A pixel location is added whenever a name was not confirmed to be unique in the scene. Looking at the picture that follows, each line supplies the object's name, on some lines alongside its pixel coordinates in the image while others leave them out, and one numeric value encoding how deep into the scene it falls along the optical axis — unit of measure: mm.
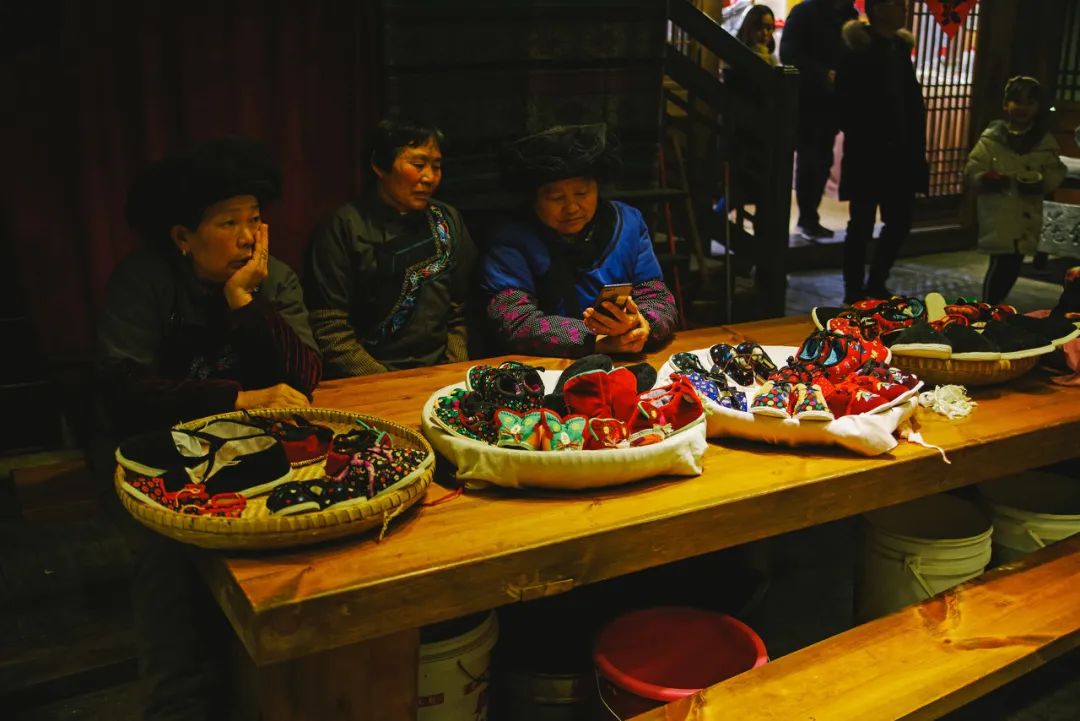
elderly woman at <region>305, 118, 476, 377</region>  3594
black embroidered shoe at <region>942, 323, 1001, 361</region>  3018
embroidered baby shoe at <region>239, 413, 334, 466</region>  2340
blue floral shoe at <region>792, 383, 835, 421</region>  2566
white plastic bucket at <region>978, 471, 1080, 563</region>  3469
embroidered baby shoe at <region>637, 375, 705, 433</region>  2518
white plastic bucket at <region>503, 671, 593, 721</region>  2793
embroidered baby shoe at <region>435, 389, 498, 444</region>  2434
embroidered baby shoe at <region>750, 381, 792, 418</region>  2584
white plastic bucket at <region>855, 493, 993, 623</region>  3156
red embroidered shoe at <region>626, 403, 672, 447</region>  2402
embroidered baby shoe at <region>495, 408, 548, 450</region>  2328
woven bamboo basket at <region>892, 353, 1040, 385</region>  3029
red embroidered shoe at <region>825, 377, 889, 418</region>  2646
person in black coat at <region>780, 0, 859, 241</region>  8211
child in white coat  6707
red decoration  9008
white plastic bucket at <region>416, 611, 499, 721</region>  2584
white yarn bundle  2926
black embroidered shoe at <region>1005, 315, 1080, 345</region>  3314
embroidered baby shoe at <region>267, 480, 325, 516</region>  2031
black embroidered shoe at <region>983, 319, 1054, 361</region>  3082
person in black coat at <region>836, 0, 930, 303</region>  6707
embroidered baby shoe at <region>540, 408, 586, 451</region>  2330
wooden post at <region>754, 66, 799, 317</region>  6004
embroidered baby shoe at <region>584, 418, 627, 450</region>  2363
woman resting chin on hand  2758
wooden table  1931
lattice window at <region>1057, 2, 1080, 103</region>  9945
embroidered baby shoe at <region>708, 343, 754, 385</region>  2965
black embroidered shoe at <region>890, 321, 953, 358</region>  2994
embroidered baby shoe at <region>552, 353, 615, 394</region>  2682
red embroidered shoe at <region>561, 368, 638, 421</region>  2480
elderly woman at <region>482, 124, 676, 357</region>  3387
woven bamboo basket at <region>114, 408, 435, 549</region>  1968
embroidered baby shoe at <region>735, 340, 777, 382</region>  2984
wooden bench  2342
